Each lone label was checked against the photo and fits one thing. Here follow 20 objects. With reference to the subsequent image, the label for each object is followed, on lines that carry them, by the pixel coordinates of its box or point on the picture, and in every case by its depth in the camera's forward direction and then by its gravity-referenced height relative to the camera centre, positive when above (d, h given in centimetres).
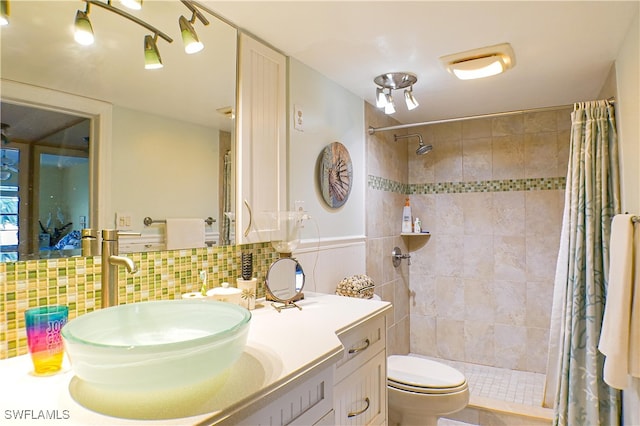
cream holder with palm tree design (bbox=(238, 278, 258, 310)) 152 -30
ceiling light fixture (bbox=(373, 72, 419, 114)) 223 +86
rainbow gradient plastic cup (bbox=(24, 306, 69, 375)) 92 -30
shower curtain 193 -24
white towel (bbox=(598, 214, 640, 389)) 148 -40
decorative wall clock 219 +28
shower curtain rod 207 +65
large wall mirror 105 +32
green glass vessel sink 71 -28
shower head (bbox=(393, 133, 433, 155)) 302 +58
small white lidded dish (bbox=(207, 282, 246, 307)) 140 -28
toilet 198 -95
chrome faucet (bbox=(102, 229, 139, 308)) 107 -13
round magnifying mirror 160 -27
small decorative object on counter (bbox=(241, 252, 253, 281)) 158 -20
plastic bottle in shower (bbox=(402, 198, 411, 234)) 328 +1
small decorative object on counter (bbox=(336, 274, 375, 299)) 217 -40
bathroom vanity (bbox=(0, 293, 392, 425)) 73 -38
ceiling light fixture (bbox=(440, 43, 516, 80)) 190 +85
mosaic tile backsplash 102 -20
